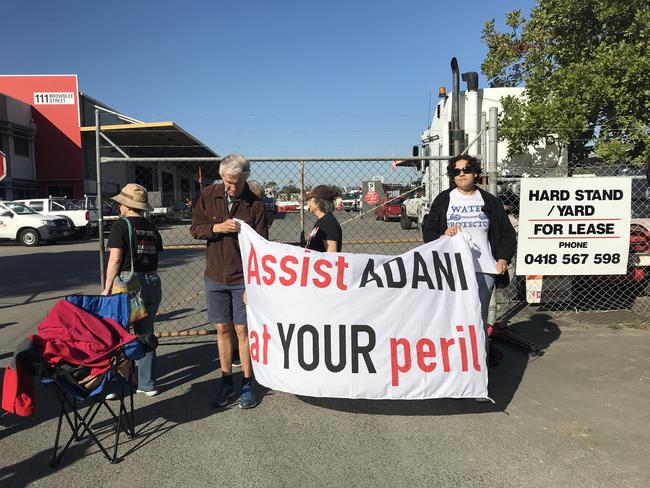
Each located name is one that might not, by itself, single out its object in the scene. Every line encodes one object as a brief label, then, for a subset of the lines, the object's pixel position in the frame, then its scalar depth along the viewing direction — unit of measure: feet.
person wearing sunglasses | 13.23
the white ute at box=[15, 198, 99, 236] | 67.00
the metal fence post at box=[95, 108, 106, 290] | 16.33
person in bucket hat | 12.92
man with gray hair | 12.73
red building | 103.45
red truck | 66.72
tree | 34.42
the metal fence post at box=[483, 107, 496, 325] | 17.22
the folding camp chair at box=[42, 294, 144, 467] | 10.07
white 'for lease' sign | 18.10
